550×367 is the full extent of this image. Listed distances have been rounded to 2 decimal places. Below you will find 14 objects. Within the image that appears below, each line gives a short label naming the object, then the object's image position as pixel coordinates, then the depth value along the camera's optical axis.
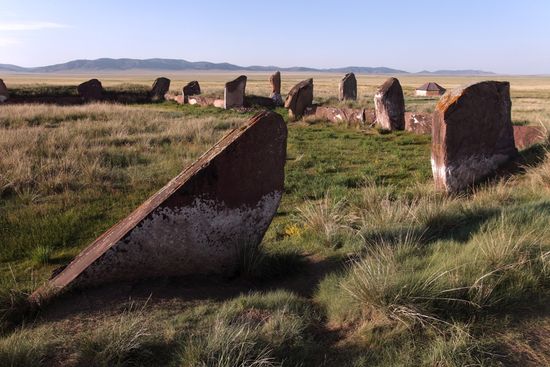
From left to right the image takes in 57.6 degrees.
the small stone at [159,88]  31.25
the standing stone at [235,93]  23.06
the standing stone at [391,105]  14.76
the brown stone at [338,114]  16.36
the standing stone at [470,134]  7.36
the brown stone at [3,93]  25.33
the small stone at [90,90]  27.95
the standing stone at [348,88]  26.27
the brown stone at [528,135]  8.92
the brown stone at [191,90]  27.72
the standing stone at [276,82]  26.29
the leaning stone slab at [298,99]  19.36
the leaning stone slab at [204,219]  4.33
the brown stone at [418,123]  14.10
